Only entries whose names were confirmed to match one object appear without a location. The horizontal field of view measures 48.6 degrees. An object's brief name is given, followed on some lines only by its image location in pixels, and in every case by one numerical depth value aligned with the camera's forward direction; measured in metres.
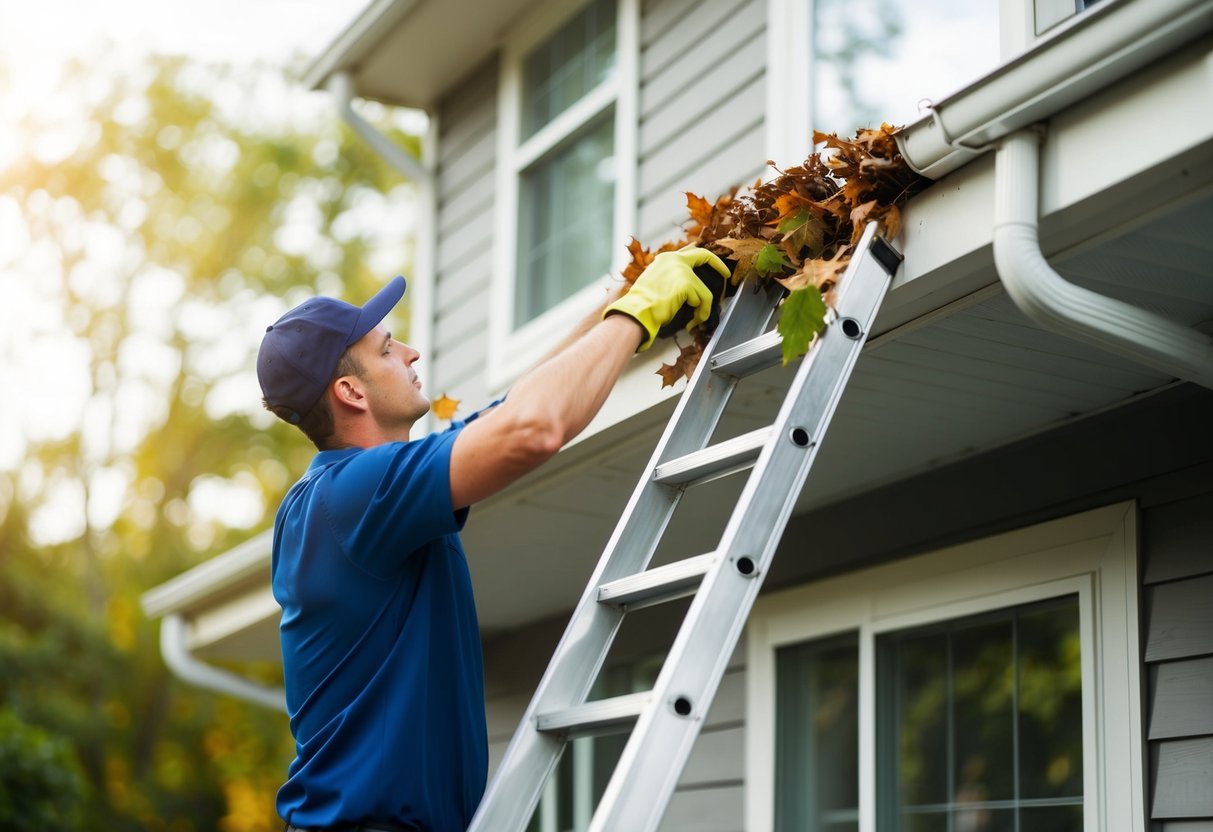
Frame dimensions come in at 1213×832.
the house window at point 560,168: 5.57
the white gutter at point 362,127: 6.76
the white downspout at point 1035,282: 2.41
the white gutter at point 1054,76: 2.16
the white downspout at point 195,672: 7.13
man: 2.36
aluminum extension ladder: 2.13
